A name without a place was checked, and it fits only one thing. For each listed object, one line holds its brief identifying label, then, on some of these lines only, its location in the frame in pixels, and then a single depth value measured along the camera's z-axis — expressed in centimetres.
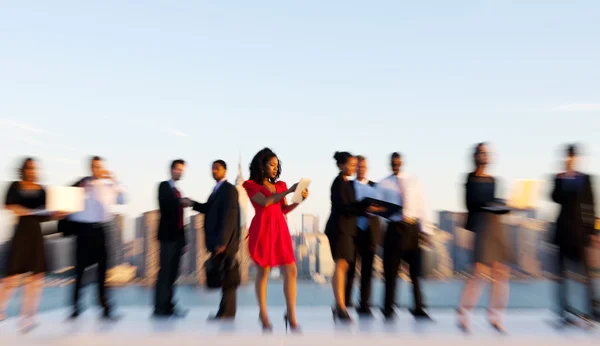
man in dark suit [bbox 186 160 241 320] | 501
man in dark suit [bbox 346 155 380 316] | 525
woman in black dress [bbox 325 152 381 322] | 500
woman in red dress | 454
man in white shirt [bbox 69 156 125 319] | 523
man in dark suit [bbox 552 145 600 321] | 484
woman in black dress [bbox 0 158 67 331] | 491
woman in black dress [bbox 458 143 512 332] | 468
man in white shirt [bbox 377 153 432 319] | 509
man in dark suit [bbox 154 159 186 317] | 543
